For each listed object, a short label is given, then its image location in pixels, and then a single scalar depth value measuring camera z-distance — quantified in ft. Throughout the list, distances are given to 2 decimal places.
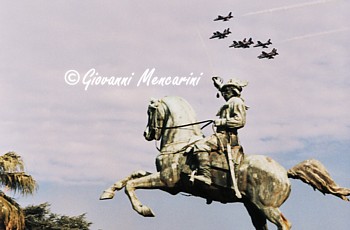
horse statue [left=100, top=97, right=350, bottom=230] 60.75
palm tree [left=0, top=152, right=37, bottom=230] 83.05
